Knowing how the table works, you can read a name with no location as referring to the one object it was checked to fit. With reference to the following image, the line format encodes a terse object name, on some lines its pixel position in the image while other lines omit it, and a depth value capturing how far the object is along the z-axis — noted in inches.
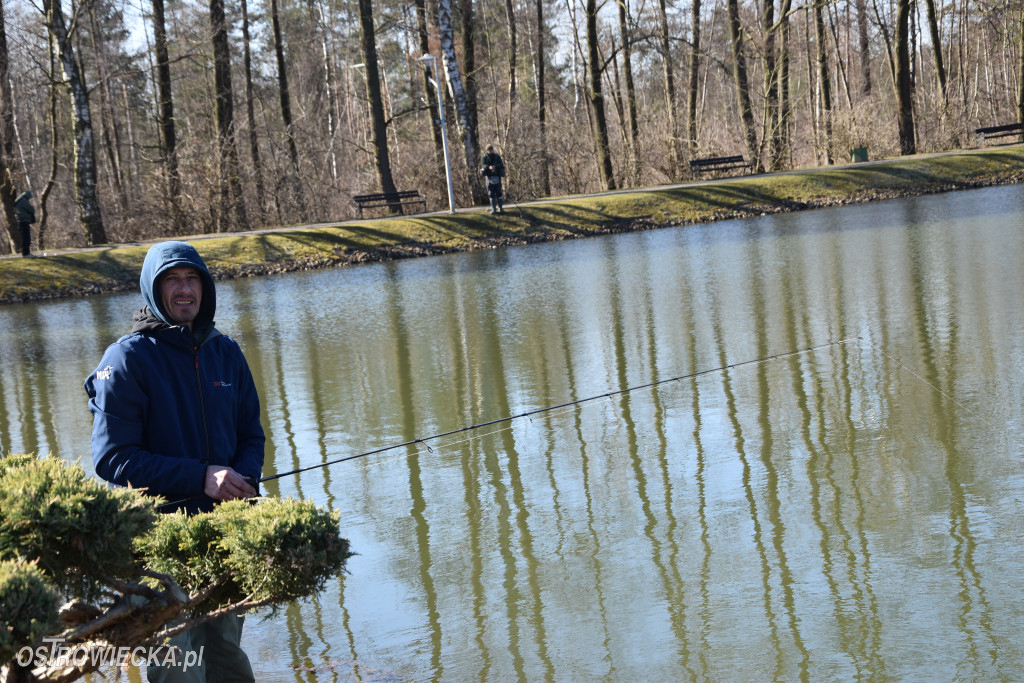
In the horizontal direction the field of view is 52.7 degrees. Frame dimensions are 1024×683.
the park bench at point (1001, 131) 1320.1
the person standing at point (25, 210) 1029.2
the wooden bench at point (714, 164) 1282.0
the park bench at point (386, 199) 1224.8
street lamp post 1037.3
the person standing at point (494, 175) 1091.3
